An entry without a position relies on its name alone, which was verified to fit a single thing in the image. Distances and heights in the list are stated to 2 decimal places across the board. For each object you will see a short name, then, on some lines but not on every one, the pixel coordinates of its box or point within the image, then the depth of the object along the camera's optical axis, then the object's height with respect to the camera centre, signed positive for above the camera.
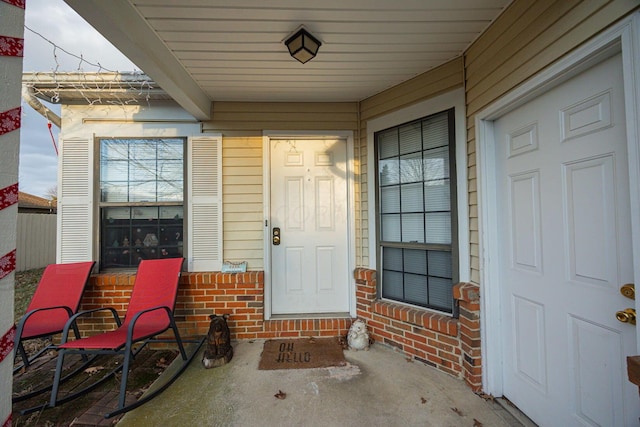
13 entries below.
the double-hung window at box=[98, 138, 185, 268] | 2.79 +0.23
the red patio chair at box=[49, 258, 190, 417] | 1.84 -0.86
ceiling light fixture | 1.77 +1.22
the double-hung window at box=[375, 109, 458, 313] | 2.21 +0.07
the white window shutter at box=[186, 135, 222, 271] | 2.75 +0.20
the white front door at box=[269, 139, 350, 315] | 2.84 -0.06
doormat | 2.25 -1.22
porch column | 0.81 +0.17
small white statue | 2.49 -1.12
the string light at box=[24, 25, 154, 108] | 2.53 +1.37
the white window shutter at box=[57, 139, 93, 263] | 2.68 +0.22
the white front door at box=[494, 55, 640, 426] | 1.18 -0.18
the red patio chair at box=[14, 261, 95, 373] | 2.21 -0.71
